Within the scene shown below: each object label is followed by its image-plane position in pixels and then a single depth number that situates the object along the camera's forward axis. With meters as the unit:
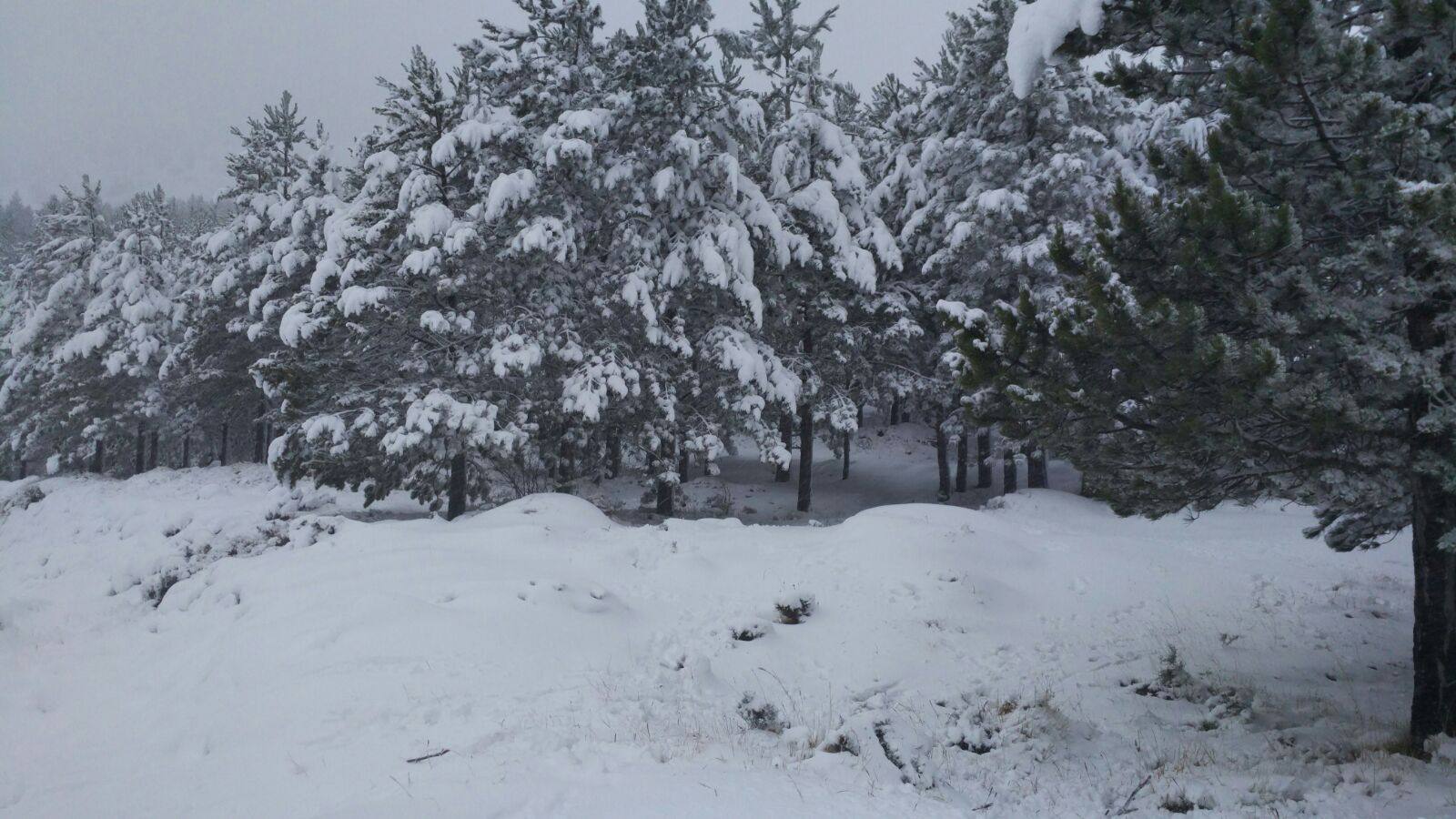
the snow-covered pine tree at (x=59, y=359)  30.30
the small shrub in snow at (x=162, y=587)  10.85
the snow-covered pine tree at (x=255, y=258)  20.92
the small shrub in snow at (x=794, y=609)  9.16
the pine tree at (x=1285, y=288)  4.50
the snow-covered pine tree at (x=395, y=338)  13.98
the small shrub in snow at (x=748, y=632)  8.59
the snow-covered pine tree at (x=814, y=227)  16.61
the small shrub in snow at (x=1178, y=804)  4.38
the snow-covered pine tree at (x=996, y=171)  16.69
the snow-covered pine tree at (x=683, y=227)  15.18
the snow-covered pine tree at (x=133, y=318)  28.53
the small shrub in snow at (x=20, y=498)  24.11
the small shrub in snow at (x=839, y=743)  5.20
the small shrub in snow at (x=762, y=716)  6.10
